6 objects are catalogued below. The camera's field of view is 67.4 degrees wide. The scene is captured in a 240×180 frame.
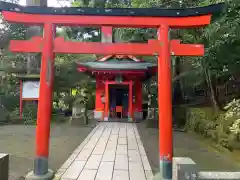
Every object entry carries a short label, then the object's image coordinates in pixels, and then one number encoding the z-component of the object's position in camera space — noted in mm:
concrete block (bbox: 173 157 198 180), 2407
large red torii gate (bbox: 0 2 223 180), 3901
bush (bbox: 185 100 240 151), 5795
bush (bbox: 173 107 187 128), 11319
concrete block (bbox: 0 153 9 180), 2760
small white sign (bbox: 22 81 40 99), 11130
